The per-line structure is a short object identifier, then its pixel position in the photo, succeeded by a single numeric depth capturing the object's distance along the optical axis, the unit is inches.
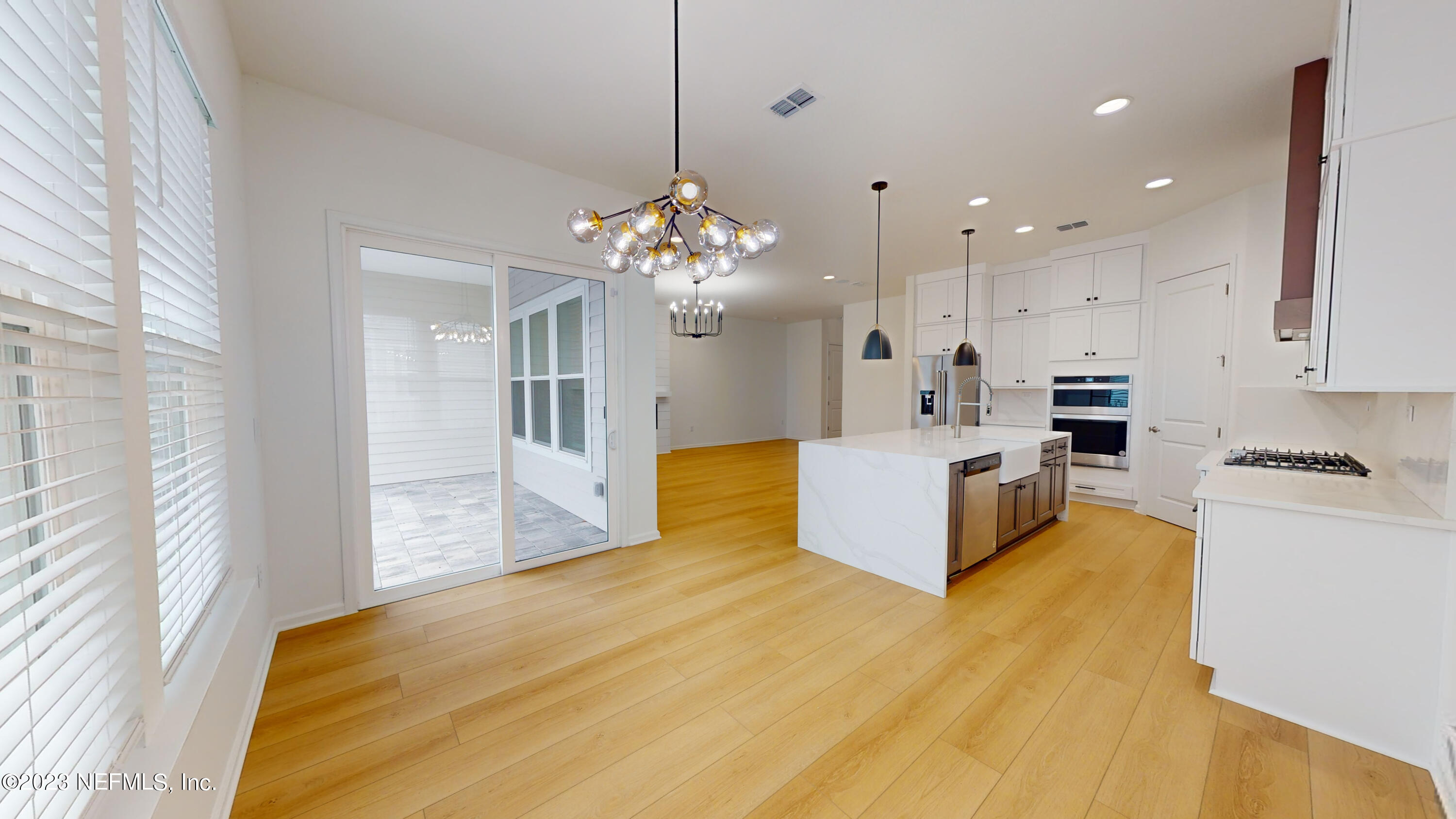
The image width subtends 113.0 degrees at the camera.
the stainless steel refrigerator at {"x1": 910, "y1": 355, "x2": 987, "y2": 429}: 237.1
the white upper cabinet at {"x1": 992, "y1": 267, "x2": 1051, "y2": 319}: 220.4
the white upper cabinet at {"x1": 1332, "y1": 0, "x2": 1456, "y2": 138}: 61.8
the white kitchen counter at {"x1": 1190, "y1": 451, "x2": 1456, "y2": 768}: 63.6
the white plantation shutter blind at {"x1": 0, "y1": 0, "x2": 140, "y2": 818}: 25.5
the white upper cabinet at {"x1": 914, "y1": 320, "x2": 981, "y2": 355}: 234.5
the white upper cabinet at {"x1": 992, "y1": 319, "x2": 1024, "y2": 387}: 229.1
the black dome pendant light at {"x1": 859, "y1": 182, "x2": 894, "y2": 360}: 164.7
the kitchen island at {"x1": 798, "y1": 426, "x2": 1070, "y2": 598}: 117.8
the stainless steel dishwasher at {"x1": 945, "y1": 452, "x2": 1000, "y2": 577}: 119.3
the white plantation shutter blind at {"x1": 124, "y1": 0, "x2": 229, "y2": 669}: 47.9
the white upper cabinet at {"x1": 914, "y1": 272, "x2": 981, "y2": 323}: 233.6
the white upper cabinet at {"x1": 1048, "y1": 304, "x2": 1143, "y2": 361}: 186.9
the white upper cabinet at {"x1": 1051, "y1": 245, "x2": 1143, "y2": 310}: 186.2
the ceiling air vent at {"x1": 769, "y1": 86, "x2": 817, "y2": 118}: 99.1
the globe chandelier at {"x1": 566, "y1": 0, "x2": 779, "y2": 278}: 69.2
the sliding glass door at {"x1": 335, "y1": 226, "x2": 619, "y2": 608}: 109.4
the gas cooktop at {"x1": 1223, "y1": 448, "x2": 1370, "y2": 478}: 93.4
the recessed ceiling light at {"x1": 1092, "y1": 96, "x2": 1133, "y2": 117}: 102.0
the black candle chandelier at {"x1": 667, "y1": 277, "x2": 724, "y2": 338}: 263.7
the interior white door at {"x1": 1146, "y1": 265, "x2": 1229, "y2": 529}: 154.6
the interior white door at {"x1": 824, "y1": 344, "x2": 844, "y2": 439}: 410.9
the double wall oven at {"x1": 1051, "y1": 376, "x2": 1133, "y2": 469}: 189.5
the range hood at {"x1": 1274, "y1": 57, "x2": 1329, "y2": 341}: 87.0
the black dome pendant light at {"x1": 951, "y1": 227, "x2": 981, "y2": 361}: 150.3
